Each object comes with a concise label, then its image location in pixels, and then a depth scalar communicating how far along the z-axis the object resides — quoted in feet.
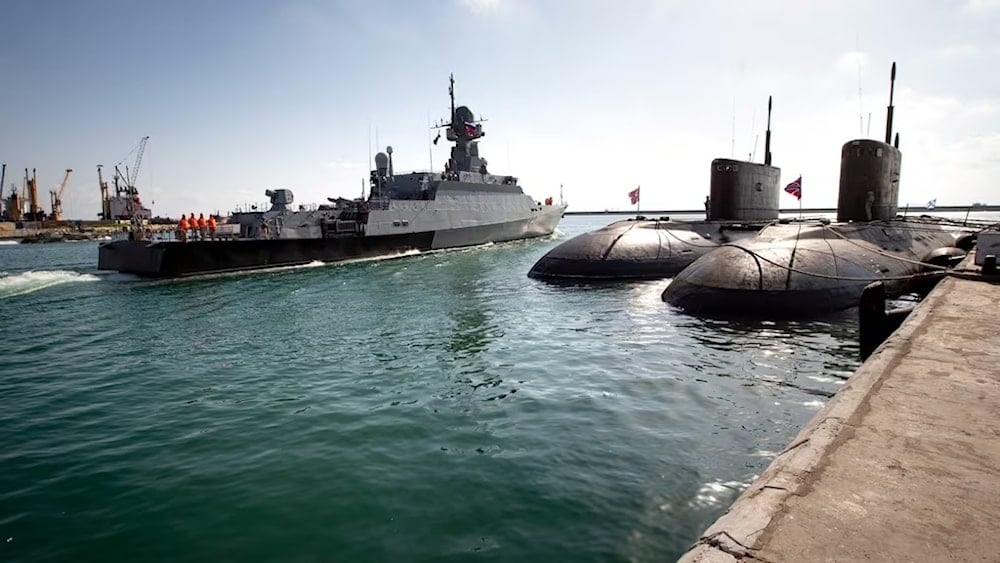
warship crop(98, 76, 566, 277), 91.97
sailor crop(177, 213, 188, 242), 90.79
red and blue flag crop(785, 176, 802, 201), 94.58
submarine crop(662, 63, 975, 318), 46.85
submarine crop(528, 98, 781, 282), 72.79
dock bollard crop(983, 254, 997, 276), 37.58
